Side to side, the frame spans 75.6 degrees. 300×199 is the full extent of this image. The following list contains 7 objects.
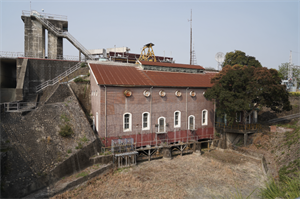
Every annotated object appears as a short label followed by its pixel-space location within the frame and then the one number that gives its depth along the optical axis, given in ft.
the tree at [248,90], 75.66
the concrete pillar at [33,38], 108.98
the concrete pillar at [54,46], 113.70
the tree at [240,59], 174.63
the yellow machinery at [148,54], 135.69
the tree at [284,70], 194.30
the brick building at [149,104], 70.79
